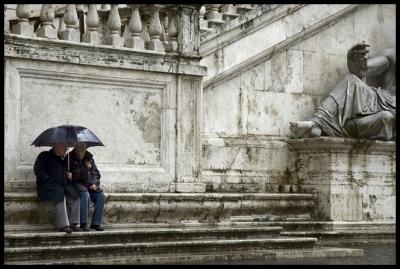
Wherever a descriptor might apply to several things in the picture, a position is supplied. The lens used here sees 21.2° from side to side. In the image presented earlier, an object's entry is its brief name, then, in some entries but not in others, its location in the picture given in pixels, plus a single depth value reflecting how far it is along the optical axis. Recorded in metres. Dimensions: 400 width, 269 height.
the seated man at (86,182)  13.00
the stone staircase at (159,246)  12.00
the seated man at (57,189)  12.88
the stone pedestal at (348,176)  16.25
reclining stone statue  16.75
